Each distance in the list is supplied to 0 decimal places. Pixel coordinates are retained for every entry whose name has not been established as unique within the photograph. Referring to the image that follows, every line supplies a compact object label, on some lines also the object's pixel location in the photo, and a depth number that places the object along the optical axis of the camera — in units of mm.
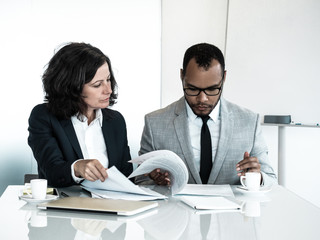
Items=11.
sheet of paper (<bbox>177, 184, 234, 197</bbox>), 1645
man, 2049
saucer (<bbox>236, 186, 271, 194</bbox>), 1696
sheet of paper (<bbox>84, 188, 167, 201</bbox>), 1515
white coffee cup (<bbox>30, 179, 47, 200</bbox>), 1485
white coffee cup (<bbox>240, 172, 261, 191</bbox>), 1723
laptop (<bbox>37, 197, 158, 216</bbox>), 1292
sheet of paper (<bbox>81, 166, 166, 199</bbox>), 1530
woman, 2018
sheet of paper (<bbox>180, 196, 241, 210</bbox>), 1397
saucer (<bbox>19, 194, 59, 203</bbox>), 1467
